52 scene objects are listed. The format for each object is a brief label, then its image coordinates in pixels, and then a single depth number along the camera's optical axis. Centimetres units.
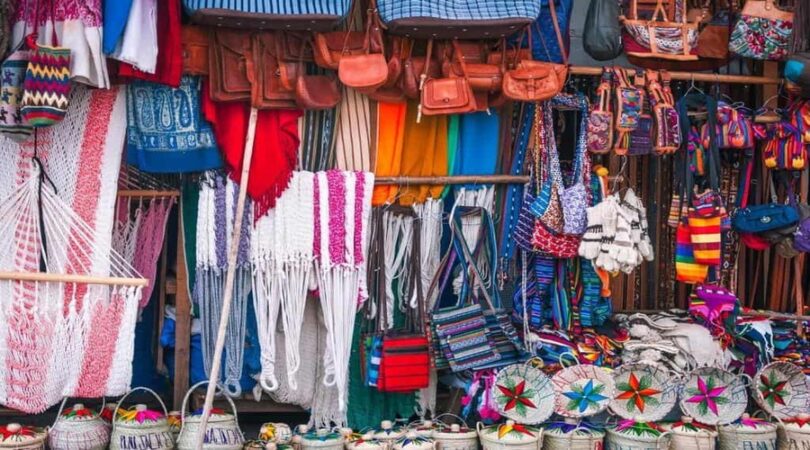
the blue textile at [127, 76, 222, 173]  577
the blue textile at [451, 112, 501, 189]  623
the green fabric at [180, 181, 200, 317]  601
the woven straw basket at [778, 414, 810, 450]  591
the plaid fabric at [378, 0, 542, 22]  561
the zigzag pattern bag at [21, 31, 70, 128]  525
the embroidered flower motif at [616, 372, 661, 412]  594
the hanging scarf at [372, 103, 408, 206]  611
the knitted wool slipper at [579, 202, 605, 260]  614
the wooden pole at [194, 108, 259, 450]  535
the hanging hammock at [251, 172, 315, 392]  589
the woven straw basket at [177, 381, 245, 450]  560
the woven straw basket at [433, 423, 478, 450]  570
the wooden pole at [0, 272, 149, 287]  542
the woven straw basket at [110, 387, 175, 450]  553
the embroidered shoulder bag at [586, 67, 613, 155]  622
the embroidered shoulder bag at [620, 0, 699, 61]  635
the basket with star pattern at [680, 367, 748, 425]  604
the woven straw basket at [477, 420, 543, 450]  562
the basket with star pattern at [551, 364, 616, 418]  587
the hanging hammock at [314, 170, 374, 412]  591
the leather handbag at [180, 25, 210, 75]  567
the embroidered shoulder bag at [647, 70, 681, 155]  628
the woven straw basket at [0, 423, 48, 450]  534
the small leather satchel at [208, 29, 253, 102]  569
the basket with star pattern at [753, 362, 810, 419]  620
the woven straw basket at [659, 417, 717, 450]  580
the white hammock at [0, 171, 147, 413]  545
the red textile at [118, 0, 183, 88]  555
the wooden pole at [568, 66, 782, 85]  634
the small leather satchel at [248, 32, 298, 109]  573
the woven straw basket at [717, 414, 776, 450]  587
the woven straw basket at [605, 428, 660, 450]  572
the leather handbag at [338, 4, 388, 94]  569
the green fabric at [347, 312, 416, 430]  614
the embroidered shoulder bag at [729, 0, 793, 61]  634
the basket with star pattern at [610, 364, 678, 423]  593
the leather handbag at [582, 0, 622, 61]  615
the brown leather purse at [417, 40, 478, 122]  587
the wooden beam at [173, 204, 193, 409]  598
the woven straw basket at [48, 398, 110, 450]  552
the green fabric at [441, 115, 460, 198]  621
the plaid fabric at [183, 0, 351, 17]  545
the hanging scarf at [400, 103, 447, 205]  619
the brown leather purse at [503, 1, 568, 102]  590
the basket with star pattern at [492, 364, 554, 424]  582
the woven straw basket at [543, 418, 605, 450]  574
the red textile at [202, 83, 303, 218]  582
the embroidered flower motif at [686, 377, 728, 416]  605
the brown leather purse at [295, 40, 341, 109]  574
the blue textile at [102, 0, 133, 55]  536
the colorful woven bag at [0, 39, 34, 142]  534
